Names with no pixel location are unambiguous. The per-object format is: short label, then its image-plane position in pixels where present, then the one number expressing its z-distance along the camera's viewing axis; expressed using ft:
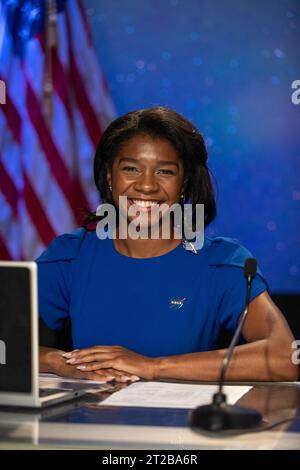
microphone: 14.20
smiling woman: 15.92
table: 14.10
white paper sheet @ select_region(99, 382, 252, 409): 14.72
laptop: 14.32
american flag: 18.31
